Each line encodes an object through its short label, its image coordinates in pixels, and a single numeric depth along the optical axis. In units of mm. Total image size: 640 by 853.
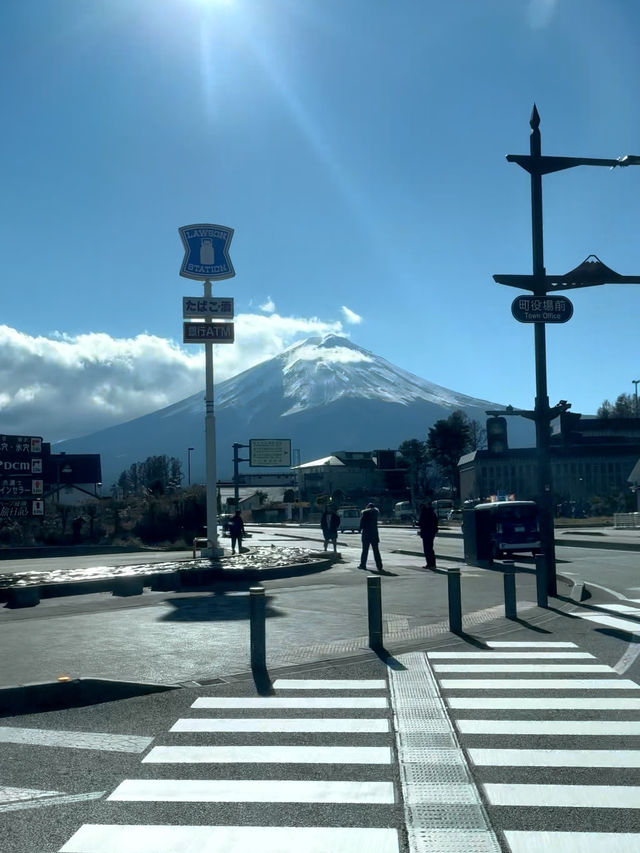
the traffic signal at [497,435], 18250
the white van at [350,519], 62344
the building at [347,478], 117750
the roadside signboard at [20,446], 40344
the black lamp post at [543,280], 15742
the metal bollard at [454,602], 11367
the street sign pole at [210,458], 24906
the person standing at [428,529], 22453
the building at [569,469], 83625
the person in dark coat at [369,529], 22438
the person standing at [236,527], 29594
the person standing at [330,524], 29711
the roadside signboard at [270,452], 85781
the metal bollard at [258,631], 9289
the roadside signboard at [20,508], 40531
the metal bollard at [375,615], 10312
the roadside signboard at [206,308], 25312
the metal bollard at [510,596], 12562
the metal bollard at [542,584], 13820
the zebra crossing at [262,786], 4773
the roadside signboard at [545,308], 15680
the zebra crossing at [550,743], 4891
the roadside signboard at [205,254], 25500
